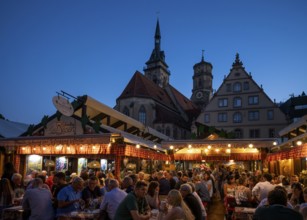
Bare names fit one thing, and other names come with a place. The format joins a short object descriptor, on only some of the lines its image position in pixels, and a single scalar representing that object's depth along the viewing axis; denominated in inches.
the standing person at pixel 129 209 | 139.3
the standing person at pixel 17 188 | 242.5
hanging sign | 398.3
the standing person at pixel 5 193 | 221.8
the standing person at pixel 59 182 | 211.2
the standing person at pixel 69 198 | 184.1
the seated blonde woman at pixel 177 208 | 132.7
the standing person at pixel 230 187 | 333.0
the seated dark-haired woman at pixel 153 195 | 199.5
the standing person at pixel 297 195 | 185.9
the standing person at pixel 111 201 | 174.9
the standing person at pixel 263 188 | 248.2
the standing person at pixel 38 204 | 181.0
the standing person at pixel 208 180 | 343.1
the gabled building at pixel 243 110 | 1041.9
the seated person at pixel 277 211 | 103.4
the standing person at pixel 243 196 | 272.8
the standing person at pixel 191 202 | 176.1
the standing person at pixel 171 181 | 323.0
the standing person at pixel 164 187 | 299.3
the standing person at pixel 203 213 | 197.1
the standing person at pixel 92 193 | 214.7
